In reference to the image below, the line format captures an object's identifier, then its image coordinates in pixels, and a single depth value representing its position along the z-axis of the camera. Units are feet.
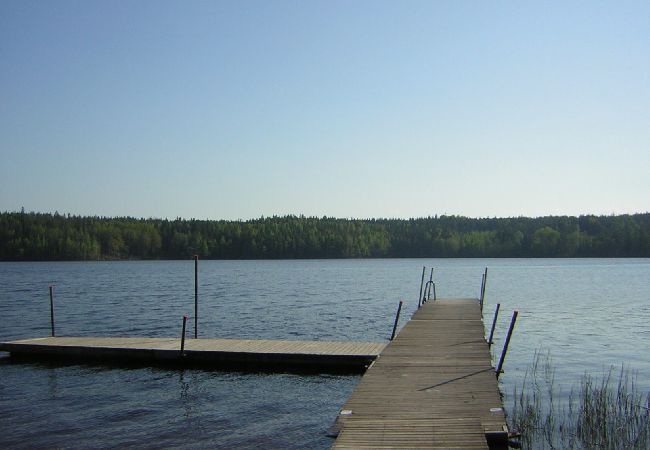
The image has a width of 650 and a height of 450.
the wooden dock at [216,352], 61.77
